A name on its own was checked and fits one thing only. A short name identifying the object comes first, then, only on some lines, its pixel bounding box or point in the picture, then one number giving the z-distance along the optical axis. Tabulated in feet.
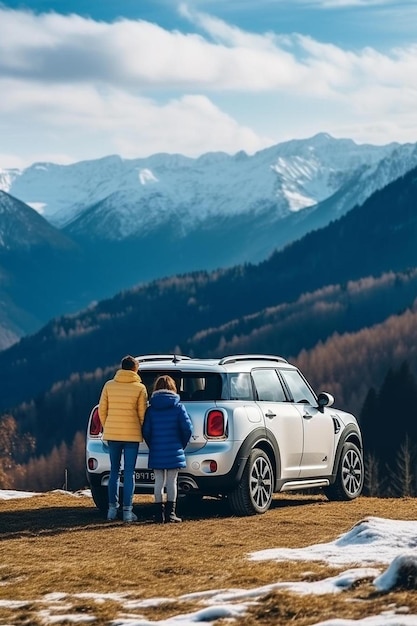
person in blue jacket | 49.90
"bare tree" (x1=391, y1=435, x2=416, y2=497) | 238.97
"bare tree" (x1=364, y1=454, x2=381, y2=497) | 223.92
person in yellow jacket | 51.01
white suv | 50.85
